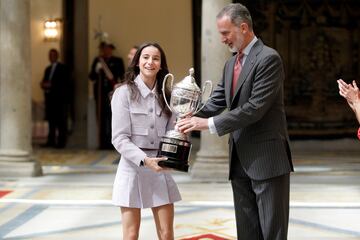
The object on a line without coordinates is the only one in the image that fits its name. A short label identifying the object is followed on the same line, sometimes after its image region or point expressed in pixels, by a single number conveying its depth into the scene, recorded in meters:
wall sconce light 25.83
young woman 7.03
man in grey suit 6.41
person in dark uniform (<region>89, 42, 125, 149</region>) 21.53
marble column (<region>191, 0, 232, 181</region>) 15.82
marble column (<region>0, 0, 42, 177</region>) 16.23
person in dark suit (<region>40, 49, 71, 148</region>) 23.23
